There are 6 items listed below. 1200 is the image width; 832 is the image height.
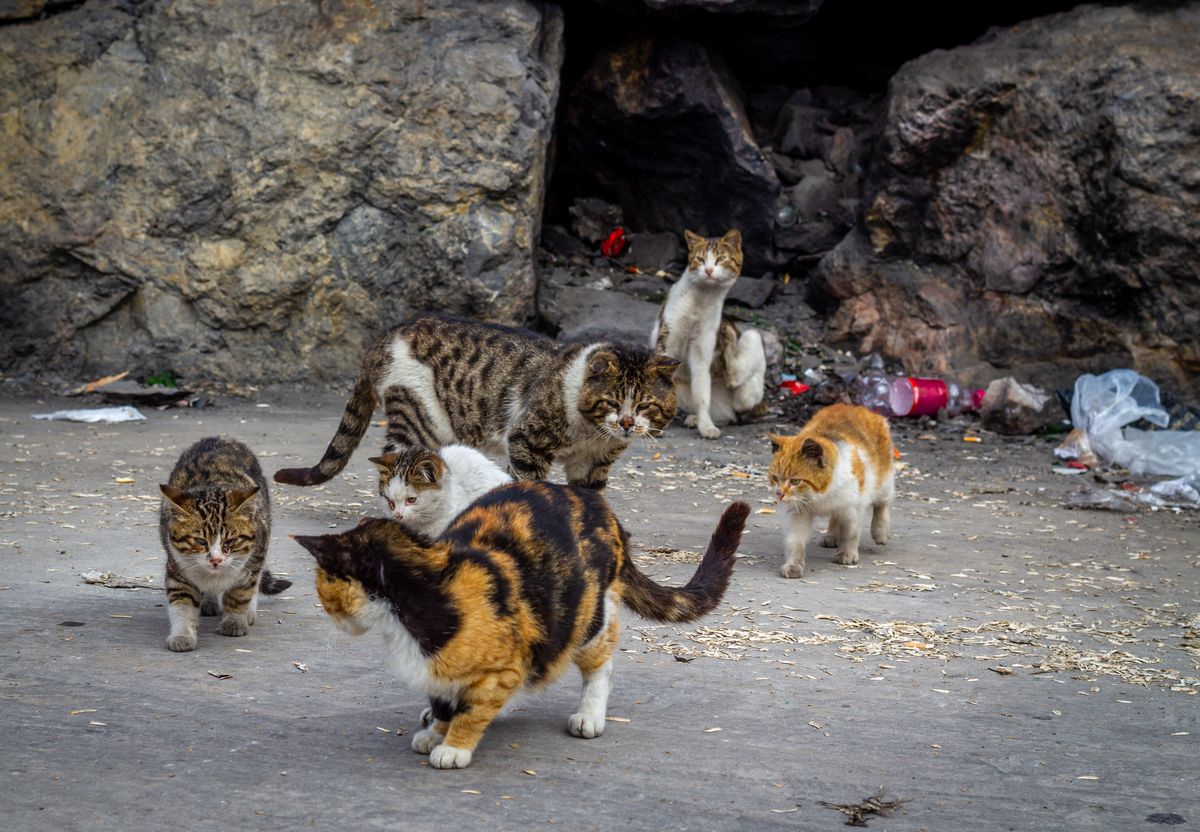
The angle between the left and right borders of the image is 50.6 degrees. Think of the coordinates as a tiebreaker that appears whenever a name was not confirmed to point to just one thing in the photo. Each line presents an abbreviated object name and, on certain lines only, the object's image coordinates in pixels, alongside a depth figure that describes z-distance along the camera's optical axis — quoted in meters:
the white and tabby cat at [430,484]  5.94
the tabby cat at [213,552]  4.89
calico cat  3.59
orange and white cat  6.49
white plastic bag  9.61
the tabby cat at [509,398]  6.63
